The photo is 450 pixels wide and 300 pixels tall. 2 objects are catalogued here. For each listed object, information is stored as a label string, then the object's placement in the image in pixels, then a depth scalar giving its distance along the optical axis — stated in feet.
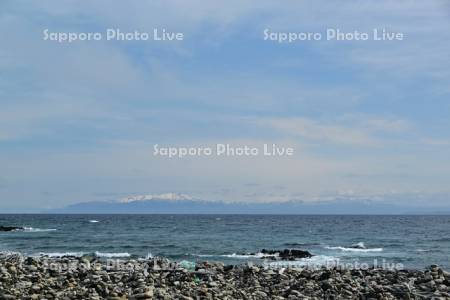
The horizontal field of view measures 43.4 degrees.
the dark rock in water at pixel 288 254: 116.06
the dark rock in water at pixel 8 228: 250.18
